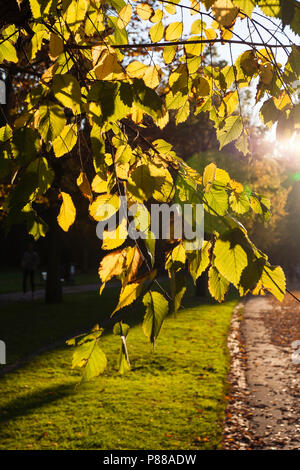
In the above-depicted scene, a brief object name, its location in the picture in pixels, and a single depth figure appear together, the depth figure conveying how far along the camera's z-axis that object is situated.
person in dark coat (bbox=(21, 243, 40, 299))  18.59
